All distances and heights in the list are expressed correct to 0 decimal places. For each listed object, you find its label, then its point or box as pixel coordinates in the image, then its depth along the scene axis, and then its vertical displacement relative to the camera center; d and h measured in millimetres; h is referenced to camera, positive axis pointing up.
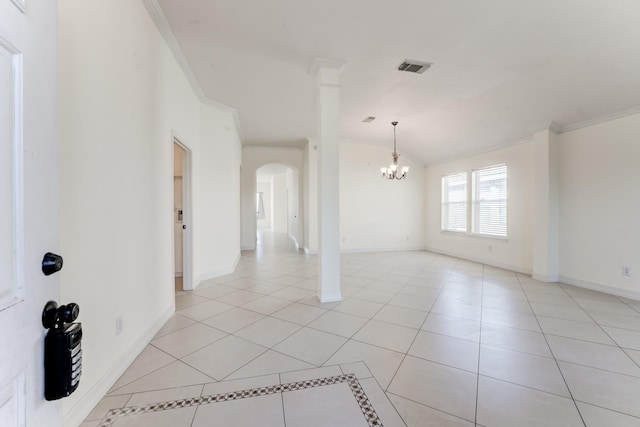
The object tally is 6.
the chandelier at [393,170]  5538 +893
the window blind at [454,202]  6367 +212
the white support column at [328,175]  3322 +462
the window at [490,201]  5359 +216
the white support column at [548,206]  4316 +72
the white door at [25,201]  600 +29
